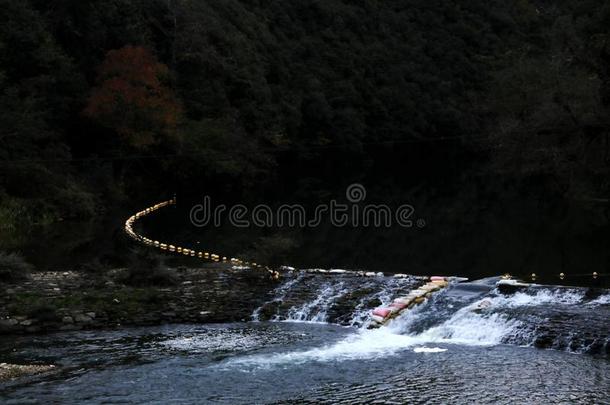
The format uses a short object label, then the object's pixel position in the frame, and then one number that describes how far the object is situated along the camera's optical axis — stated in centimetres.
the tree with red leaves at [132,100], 5069
